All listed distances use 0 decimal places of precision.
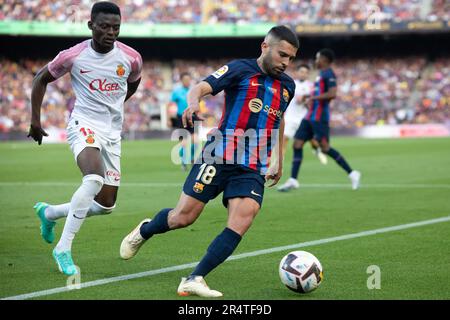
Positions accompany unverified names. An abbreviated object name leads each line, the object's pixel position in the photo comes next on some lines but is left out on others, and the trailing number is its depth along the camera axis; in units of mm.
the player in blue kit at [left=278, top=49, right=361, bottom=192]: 29562
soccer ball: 12156
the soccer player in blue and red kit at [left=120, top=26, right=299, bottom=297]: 12680
